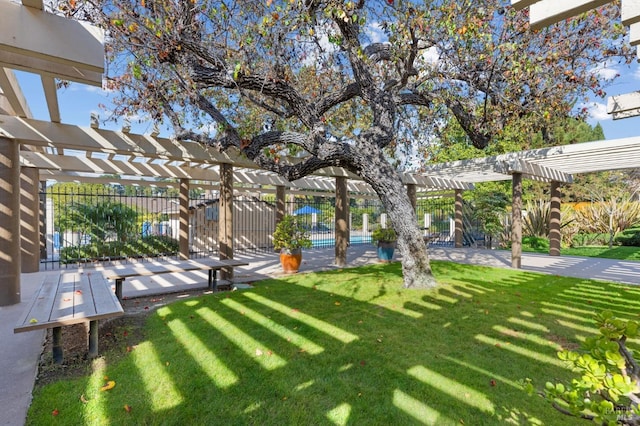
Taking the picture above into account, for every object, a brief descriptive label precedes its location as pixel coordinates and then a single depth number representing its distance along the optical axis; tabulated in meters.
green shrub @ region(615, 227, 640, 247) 13.38
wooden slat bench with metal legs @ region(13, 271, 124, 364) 3.09
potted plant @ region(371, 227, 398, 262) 10.32
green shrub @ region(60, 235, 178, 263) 10.95
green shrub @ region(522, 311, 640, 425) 1.32
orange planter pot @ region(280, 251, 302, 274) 8.20
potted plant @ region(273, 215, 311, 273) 8.20
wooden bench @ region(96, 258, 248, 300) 5.46
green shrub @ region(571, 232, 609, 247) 14.28
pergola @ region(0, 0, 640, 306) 2.38
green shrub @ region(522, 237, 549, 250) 13.95
